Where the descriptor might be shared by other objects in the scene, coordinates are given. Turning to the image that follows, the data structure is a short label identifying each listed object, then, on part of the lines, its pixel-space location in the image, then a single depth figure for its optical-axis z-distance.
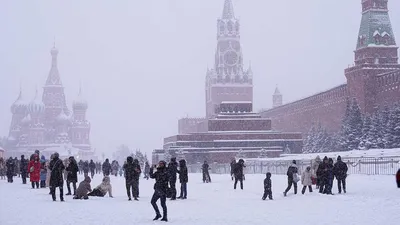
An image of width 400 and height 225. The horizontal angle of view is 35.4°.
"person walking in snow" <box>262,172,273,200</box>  17.72
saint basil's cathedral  132.38
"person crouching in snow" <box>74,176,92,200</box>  17.19
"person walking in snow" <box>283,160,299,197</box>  18.97
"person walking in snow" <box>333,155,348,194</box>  18.56
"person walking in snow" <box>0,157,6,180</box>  31.30
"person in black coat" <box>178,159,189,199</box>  18.14
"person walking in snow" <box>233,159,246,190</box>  22.05
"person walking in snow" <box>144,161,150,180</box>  35.08
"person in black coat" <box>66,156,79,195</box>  17.58
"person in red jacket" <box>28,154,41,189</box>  21.72
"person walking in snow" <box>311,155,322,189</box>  20.37
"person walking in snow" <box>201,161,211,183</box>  28.06
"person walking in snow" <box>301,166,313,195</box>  19.35
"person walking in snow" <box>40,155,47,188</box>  22.19
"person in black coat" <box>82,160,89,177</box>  32.40
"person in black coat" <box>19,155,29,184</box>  25.64
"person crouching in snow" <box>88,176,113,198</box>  18.50
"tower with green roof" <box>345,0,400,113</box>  70.44
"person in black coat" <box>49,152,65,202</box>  16.19
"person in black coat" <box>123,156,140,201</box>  17.20
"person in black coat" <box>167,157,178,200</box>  17.67
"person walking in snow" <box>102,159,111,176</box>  32.12
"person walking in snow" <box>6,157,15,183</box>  27.57
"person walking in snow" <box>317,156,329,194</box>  18.52
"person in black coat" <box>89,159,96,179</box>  36.34
